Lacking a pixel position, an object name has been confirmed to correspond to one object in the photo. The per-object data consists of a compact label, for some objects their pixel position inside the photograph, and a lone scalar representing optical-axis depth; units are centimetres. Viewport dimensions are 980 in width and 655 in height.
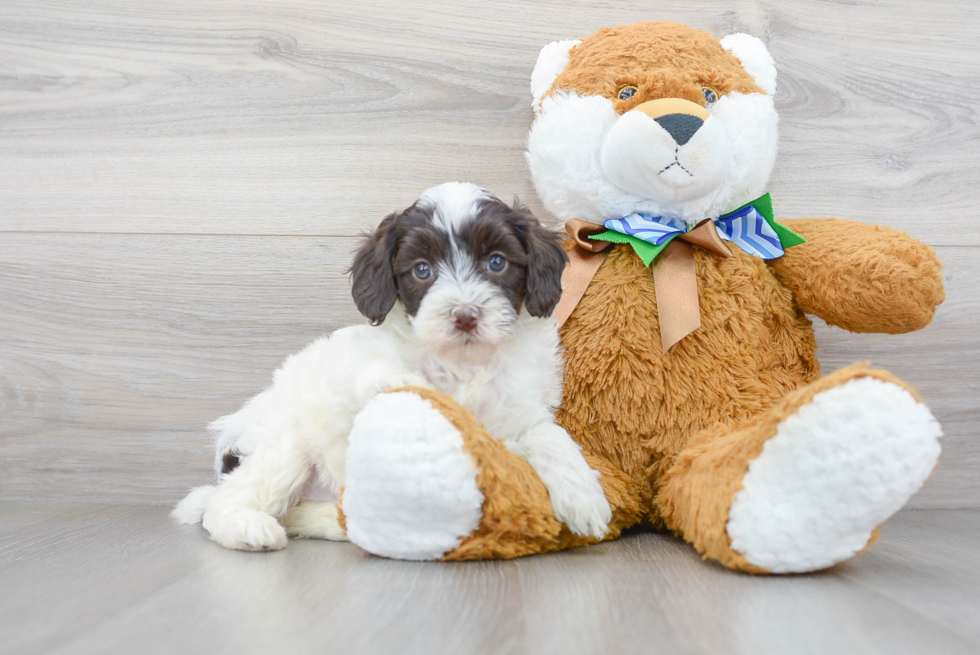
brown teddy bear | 72
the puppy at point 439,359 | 75
